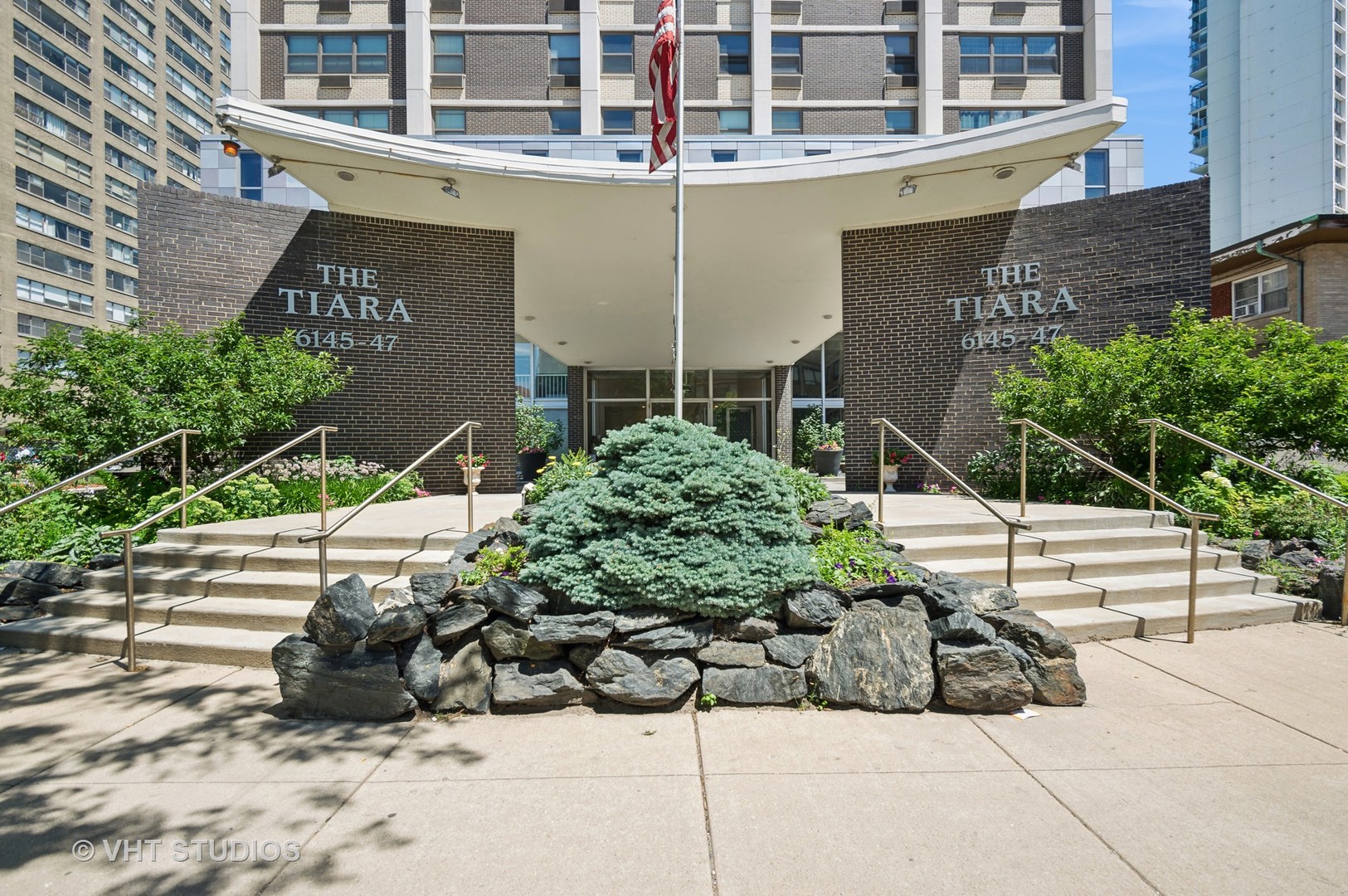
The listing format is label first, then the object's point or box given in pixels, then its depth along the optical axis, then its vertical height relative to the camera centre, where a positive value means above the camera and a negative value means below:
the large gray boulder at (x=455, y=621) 3.65 -1.06
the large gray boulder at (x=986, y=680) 3.63 -1.41
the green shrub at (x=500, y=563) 4.22 -0.83
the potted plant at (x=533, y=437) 15.73 +0.23
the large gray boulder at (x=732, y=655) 3.79 -1.31
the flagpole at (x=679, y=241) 6.63 +2.27
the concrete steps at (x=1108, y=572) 4.95 -1.16
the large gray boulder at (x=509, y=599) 3.69 -0.94
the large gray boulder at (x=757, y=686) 3.74 -1.49
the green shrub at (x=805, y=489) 5.49 -0.41
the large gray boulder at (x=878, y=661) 3.68 -1.34
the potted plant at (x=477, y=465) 9.52 -0.32
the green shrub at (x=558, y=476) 5.26 -0.28
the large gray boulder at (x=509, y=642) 3.69 -1.19
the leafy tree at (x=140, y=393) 7.09 +0.65
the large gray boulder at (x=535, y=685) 3.62 -1.44
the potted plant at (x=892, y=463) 9.92 -0.33
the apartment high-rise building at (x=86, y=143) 38.69 +22.35
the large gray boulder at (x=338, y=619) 3.46 -0.98
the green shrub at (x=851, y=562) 4.26 -0.86
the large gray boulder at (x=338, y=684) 3.50 -1.37
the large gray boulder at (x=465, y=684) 3.63 -1.42
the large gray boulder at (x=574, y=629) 3.67 -1.11
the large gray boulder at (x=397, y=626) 3.50 -1.04
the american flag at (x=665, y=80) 7.04 +4.23
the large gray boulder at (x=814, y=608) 3.87 -1.05
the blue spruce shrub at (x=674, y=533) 3.82 -0.60
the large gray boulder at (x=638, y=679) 3.62 -1.41
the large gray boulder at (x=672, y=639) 3.73 -1.20
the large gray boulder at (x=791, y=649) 3.79 -1.28
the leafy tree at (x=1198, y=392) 7.08 +0.60
